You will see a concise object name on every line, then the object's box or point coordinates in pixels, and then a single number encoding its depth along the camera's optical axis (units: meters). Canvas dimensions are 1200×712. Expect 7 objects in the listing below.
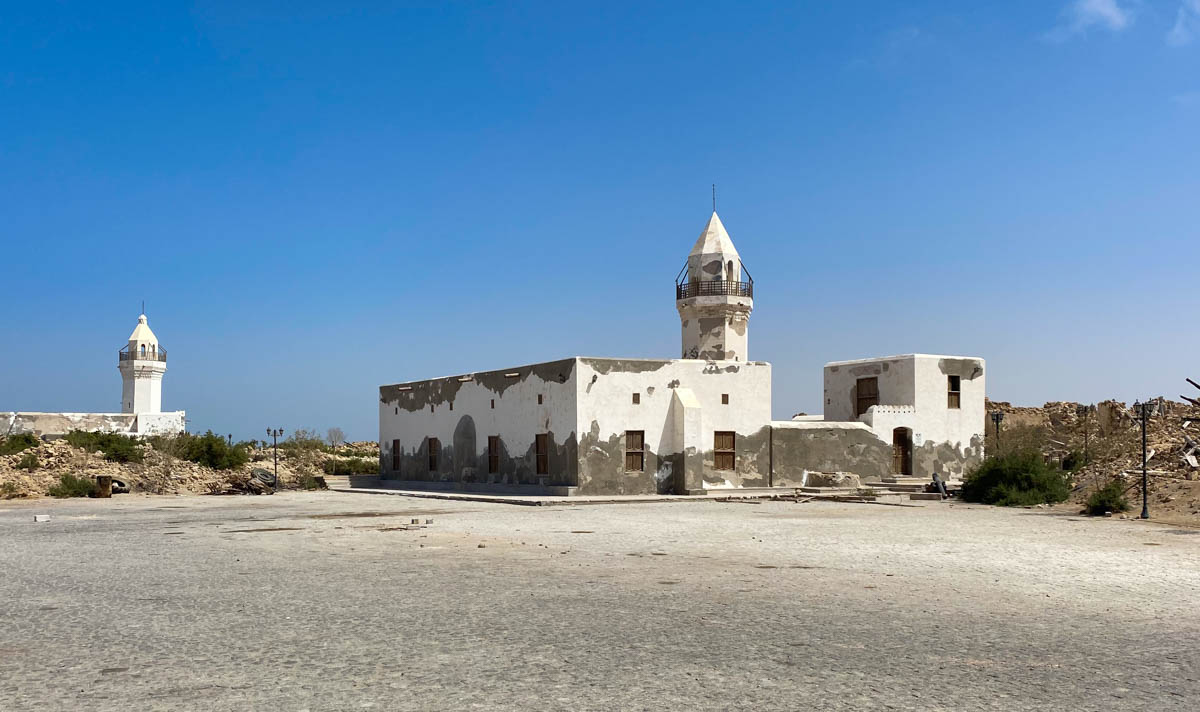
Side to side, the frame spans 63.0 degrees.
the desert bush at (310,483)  36.09
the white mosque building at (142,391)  54.31
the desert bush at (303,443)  49.75
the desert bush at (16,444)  36.34
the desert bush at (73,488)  29.88
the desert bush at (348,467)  46.81
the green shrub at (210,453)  38.91
